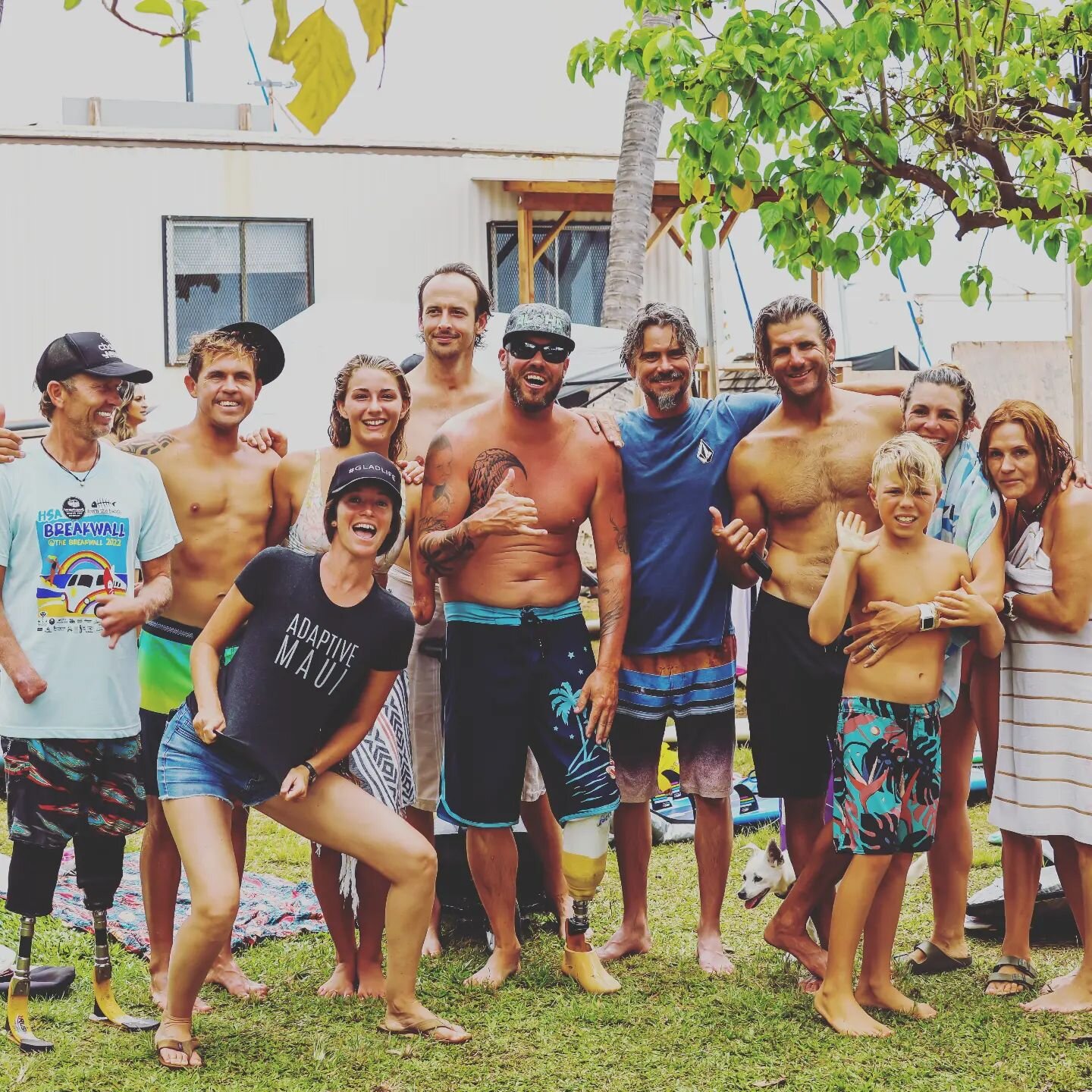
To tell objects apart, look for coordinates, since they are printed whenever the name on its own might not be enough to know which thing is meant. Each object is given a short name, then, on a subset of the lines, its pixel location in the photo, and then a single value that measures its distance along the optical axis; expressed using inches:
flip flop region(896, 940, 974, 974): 184.2
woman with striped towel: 168.1
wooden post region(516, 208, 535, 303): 560.7
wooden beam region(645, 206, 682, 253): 560.7
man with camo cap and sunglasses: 181.9
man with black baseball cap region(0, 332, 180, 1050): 158.2
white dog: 205.3
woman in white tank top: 178.5
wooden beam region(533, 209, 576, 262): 564.1
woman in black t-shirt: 151.9
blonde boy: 162.1
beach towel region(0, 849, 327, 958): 206.2
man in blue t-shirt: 189.0
